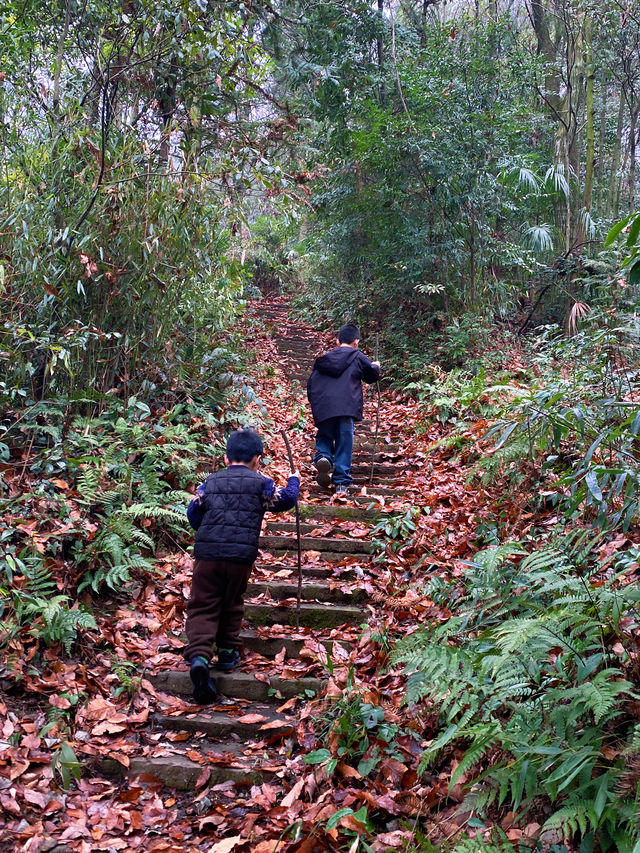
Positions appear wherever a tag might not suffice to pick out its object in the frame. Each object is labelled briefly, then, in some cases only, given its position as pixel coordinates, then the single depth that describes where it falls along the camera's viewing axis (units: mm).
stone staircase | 3578
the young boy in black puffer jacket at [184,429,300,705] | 4211
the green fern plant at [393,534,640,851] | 2502
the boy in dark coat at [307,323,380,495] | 6922
